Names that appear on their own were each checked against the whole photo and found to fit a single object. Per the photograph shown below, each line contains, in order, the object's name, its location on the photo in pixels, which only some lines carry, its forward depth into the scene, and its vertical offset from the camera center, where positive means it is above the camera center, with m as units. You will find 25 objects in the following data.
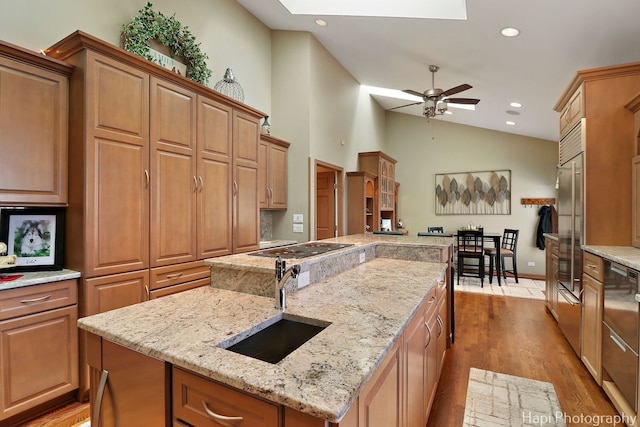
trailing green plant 2.55 +1.55
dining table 5.75 -0.63
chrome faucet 1.34 -0.30
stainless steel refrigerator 2.61 -0.24
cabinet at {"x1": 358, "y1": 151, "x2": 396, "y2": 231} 6.25 +0.84
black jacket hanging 6.45 -0.18
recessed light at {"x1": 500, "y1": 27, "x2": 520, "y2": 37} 2.96 +1.75
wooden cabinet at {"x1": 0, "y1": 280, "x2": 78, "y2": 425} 1.81 -0.81
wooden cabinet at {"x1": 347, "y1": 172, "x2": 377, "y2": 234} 5.69 +0.24
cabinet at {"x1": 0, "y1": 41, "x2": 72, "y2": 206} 1.89 +0.55
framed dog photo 2.05 -0.15
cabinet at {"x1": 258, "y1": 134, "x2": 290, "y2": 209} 4.09 +0.58
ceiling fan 4.15 +1.62
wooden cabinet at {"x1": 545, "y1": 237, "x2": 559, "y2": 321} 3.43 -0.70
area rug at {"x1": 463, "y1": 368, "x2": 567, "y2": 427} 1.99 -1.29
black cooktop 1.94 -0.24
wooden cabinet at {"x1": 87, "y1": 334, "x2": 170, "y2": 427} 0.98 -0.58
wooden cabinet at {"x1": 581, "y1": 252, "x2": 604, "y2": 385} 2.24 -0.73
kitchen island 0.77 -0.41
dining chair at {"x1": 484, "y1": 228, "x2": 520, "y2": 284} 5.88 -0.68
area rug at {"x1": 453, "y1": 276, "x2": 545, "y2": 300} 5.12 -1.28
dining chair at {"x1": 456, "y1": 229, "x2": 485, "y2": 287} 5.66 -0.65
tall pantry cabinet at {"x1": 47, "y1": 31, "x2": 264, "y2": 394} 2.09 +0.29
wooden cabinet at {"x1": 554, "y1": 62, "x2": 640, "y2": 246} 2.44 +0.51
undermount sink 1.18 -0.48
